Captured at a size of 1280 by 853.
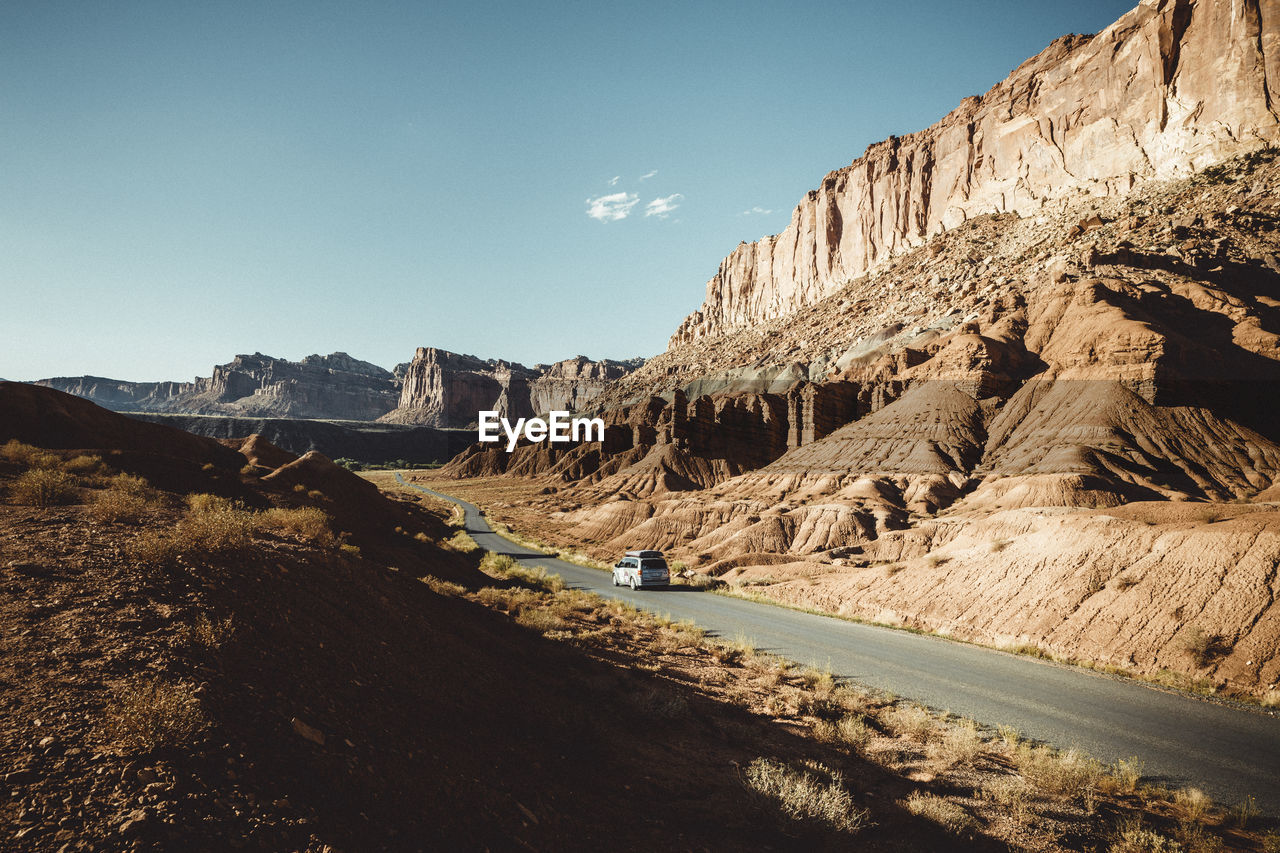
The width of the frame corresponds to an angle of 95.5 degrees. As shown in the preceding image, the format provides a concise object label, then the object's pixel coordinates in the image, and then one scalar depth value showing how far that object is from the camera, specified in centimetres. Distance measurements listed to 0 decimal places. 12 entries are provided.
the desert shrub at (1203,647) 1378
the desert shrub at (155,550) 840
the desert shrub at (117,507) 1141
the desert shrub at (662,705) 1076
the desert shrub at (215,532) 922
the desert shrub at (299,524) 1433
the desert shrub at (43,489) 1245
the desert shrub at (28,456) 1623
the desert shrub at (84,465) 1698
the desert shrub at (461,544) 3444
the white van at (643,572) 2864
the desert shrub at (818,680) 1338
